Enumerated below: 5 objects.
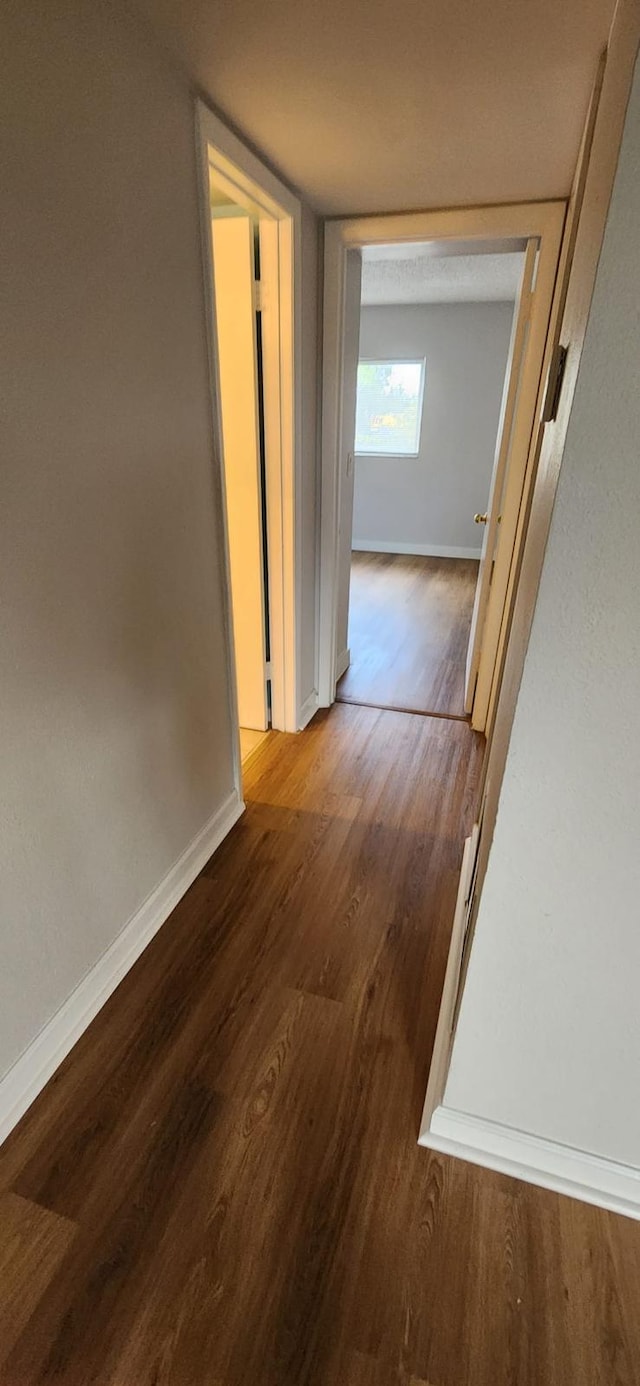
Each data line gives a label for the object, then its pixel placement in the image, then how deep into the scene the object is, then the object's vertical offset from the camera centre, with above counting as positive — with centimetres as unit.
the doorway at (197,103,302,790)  181 +3
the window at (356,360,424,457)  599 +13
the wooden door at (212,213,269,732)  210 -10
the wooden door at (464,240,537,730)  223 -3
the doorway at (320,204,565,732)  221 -28
